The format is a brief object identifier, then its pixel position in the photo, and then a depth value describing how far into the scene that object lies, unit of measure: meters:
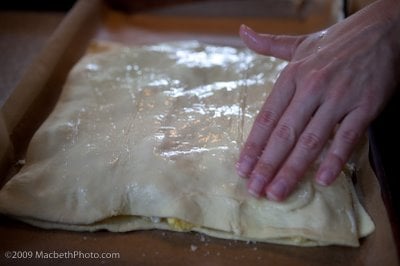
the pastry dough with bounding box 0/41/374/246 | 0.41
